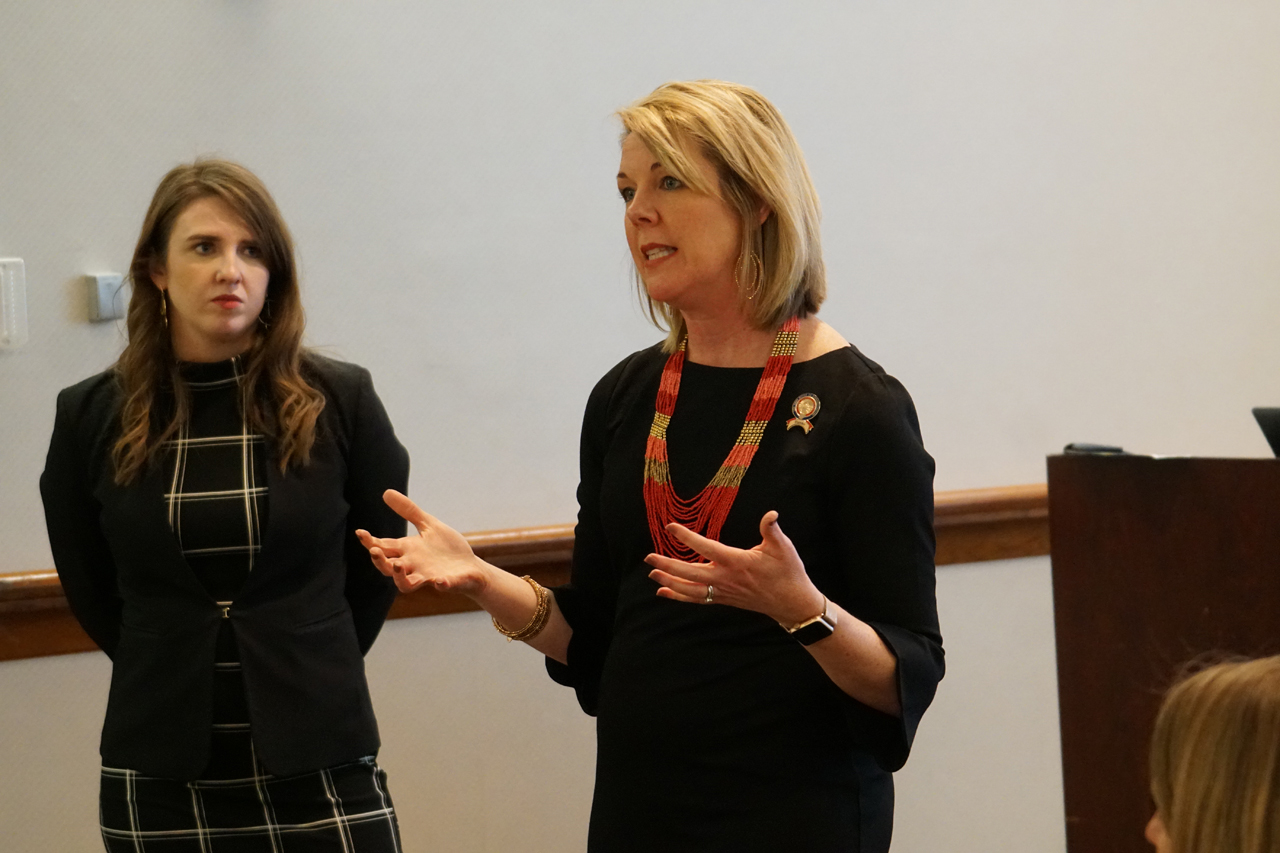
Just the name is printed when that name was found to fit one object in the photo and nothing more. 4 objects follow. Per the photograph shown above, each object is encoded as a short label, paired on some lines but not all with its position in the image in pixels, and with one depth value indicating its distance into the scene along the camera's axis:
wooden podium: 3.83
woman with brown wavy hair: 4.45
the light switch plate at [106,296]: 4.84
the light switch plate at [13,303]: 4.81
